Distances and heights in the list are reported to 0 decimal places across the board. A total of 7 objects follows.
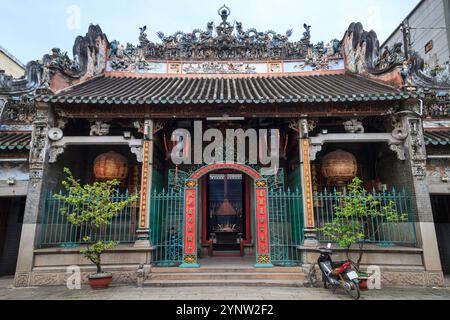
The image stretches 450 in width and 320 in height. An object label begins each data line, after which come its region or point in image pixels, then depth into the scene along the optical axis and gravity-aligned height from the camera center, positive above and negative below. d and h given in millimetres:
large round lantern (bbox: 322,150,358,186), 9000 +1633
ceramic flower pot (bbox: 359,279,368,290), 6691 -1524
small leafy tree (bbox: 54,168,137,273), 6777 +282
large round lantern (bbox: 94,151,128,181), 9156 +1706
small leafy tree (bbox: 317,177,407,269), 6770 -110
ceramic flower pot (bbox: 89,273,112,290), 6723 -1403
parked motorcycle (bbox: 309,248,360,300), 5906 -1235
